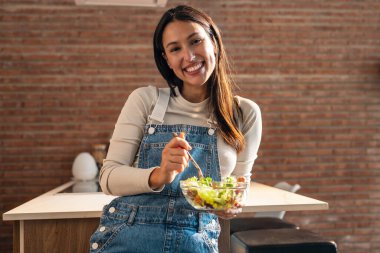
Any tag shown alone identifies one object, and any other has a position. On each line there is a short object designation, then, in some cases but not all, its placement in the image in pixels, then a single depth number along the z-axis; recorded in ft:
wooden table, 6.72
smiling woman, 4.53
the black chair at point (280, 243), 6.61
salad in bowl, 4.12
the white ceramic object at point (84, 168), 12.49
